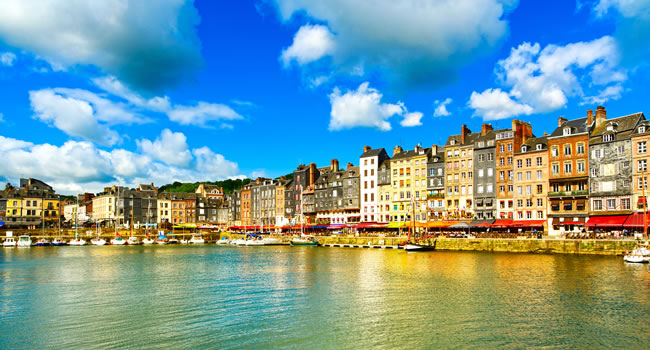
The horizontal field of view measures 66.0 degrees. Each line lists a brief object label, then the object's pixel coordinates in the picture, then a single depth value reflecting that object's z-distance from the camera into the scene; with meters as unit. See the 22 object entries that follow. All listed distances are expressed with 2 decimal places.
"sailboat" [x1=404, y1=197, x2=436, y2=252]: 69.25
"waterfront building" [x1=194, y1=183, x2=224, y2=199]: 154.00
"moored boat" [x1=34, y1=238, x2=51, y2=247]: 98.00
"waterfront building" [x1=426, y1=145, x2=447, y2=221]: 86.25
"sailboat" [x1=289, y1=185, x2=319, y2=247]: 89.19
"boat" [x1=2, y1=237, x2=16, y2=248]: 94.16
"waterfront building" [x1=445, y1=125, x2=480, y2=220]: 82.38
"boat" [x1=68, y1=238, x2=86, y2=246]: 100.69
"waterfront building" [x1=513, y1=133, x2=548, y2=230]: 72.06
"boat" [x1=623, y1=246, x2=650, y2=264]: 46.72
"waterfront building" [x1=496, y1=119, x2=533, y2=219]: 76.62
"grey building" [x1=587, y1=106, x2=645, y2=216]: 62.78
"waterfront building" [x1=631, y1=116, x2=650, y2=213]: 60.59
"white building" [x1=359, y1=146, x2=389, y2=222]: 98.62
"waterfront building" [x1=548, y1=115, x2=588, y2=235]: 67.50
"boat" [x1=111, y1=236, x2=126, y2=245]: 102.94
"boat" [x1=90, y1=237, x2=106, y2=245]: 102.50
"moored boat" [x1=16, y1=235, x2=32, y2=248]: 93.50
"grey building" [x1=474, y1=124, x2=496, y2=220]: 79.19
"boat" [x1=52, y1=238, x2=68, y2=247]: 100.28
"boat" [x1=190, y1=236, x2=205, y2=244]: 110.45
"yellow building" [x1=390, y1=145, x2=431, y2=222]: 89.81
